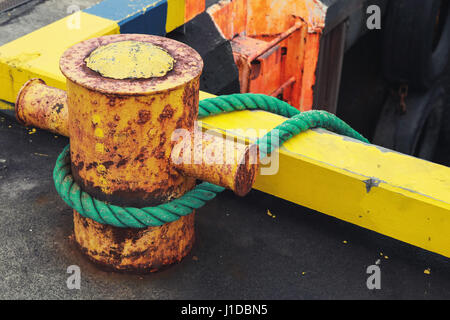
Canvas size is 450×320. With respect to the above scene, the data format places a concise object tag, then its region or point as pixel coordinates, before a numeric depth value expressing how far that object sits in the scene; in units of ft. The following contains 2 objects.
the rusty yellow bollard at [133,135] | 4.39
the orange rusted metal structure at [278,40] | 11.24
